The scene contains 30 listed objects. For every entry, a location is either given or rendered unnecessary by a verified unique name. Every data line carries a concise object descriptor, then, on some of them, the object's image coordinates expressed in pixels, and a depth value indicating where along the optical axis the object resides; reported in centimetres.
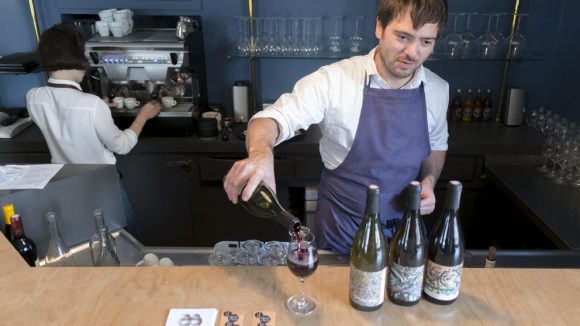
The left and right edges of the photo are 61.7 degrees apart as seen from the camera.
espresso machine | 275
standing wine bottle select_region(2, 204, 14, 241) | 145
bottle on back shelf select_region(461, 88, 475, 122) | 323
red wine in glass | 103
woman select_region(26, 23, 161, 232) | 217
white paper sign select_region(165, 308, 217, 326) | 105
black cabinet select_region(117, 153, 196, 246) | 287
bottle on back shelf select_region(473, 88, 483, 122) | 323
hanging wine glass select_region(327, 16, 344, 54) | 308
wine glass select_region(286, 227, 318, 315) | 103
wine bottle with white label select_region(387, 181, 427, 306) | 104
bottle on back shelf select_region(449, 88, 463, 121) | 325
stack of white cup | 286
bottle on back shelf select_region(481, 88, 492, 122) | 323
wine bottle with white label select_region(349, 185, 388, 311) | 103
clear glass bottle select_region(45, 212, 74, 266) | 150
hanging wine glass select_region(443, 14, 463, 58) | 304
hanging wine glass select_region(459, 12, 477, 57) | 305
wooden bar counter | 107
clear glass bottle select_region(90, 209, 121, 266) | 144
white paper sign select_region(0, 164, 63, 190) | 162
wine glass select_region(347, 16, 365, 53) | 306
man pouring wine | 150
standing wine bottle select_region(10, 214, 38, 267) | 145
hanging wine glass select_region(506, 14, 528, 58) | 302
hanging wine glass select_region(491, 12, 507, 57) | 306
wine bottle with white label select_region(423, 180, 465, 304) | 105
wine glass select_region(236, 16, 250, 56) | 300
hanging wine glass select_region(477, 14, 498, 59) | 305
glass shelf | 300
